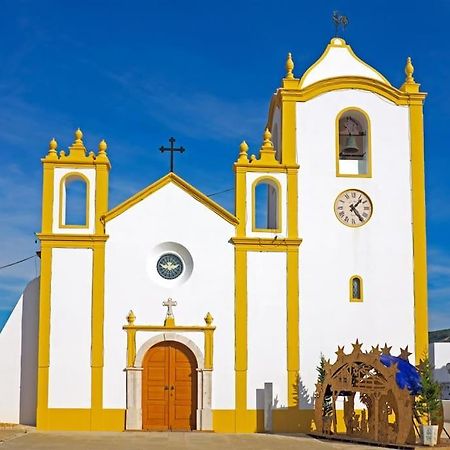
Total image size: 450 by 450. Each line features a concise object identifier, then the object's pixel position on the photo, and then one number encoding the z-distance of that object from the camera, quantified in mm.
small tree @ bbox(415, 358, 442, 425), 20047
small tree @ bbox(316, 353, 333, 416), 22453
